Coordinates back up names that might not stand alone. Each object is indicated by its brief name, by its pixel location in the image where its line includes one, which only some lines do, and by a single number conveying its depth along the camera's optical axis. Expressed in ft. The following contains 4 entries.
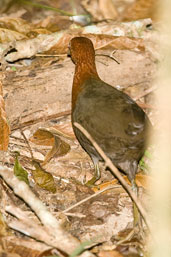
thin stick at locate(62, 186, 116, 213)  25.63
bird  26.40
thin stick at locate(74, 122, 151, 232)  21.77
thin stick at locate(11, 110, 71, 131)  31.92
